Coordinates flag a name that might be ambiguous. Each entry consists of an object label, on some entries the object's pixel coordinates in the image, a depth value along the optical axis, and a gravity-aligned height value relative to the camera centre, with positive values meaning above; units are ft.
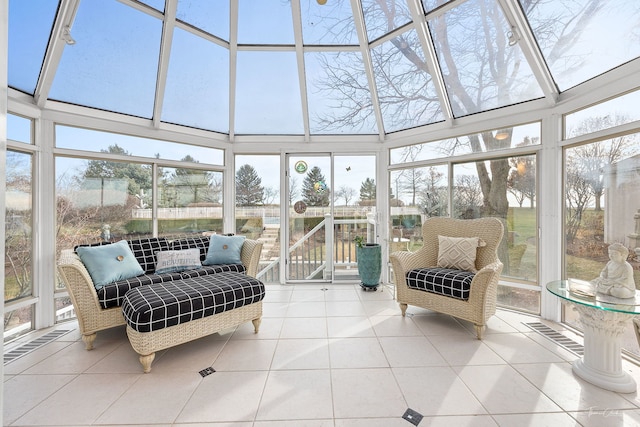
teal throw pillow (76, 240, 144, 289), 8.98 -1.75
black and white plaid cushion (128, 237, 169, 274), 10.79 -1.54
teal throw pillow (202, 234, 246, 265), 11.80 -1.68
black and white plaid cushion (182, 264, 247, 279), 10.52 -2.35
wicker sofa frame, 8.32 -2.78
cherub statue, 6.50 -1.55
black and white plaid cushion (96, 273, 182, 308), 8.61 -2.50
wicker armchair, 8.84 -2.14
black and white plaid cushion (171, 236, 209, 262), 11.81 -1.42
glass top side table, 6.31 -3.07
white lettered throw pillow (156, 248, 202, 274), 10.78 -2.00
